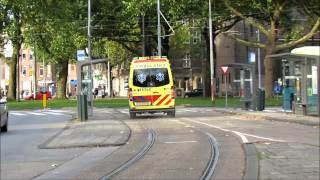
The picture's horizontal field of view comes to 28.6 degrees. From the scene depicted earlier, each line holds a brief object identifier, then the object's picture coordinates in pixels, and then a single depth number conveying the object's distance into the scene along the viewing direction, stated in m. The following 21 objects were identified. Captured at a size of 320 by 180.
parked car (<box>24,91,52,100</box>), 83.75
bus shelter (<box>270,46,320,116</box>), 25.58
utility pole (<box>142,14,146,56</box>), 58.75
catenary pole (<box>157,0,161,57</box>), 55.09
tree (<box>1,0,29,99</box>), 56.44
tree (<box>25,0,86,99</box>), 55.44
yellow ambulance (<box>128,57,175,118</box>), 29.33
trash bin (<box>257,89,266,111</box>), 33.16
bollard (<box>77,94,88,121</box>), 27.03
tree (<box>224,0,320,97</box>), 46.72
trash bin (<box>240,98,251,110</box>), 34.38
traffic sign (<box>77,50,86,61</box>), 32.74
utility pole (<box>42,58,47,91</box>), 113.00
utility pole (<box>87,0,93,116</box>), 30.52
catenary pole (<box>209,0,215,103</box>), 45.56
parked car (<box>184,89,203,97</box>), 86.06
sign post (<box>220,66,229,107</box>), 39.23
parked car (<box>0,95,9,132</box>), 21.81
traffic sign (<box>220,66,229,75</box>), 39.23
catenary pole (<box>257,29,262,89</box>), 84.24
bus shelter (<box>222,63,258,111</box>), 33.28
